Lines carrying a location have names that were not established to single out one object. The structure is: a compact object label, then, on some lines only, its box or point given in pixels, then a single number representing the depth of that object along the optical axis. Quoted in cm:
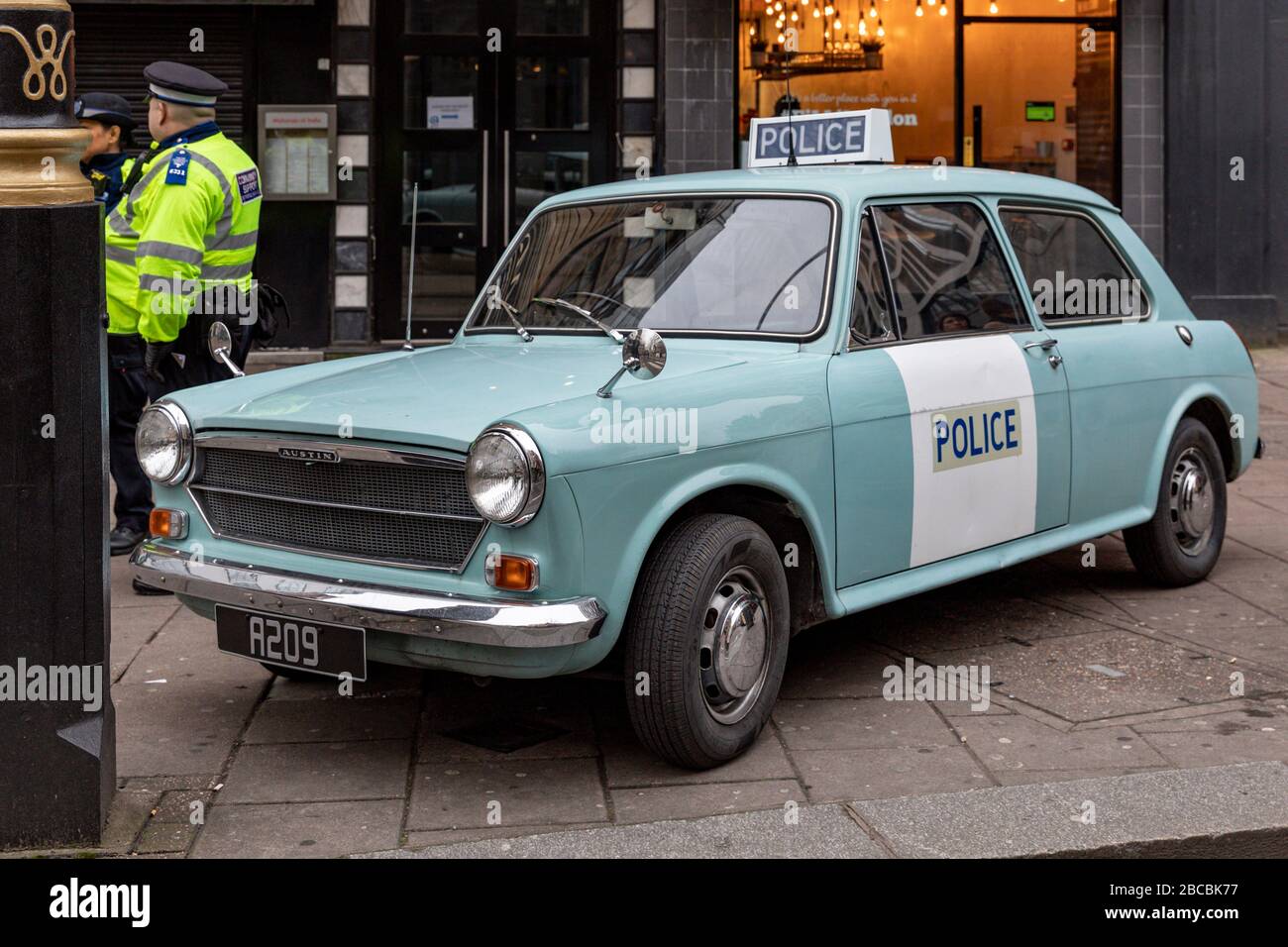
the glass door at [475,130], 1357
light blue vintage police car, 443
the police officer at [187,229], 700
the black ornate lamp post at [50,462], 405
